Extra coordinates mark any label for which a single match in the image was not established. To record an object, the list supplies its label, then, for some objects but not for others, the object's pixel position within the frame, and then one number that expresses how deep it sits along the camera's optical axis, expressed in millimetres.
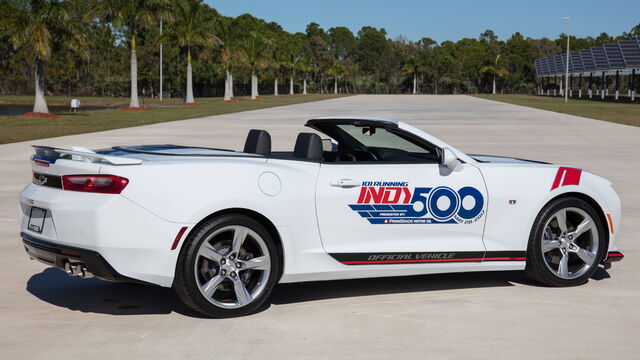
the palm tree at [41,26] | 37781
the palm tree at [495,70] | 163000
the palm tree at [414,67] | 165000
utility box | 44766
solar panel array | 81812
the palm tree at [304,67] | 136000
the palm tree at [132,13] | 50312
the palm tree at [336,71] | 162250
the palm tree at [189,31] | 66562
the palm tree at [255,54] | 95750
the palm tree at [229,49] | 80562
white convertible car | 5160
